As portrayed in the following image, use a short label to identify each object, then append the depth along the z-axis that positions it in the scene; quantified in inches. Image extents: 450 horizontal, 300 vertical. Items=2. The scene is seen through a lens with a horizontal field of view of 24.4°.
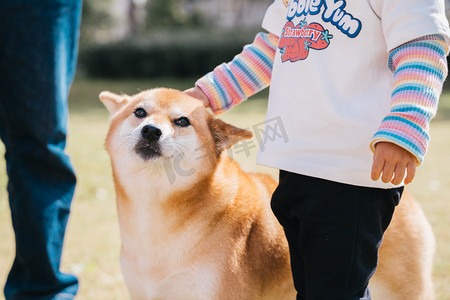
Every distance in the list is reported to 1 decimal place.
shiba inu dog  56.4
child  49.3
